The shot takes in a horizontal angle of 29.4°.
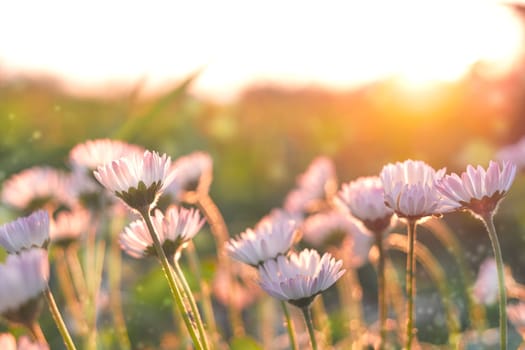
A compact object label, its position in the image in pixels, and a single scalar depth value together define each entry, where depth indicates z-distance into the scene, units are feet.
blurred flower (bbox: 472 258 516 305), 1.36
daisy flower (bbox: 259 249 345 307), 0.78
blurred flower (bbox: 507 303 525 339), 1.03
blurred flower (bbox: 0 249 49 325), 0.69
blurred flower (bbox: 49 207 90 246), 1.30
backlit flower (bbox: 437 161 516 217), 0.78
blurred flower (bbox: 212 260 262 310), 1.42
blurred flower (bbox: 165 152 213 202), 1.40
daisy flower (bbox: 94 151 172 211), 0.81
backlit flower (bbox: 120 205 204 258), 0.86
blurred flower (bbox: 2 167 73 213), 1.40
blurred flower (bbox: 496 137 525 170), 1.49
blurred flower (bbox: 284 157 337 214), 1.44
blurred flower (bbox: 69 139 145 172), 1.33
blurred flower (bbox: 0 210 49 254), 0.82
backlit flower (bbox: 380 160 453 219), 0.79
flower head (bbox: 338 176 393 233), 0.92
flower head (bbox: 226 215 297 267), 0.86
